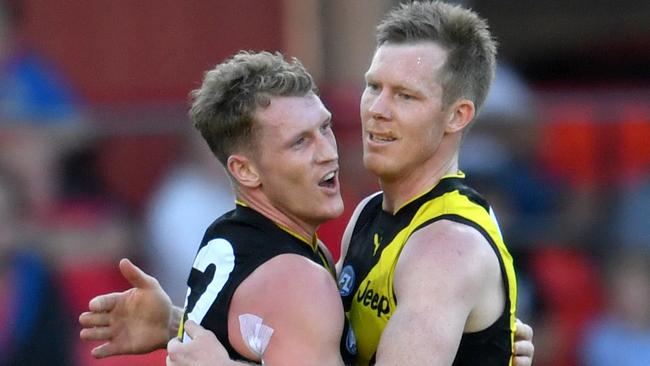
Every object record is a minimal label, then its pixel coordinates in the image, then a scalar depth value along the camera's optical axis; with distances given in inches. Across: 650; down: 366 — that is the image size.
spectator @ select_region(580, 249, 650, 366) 682.2
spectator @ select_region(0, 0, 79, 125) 735.1
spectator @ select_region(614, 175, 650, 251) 690.8
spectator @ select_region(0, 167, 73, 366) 673.0
